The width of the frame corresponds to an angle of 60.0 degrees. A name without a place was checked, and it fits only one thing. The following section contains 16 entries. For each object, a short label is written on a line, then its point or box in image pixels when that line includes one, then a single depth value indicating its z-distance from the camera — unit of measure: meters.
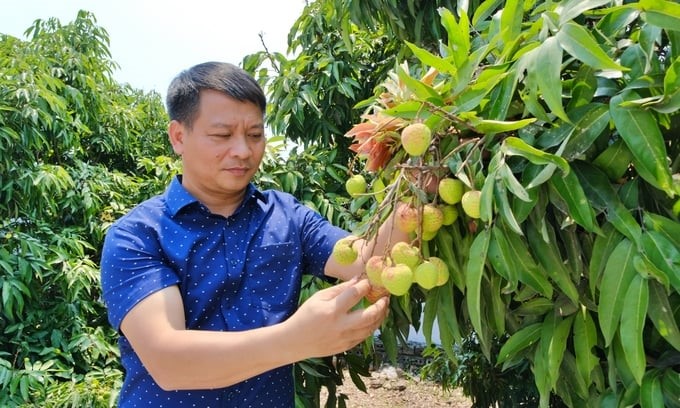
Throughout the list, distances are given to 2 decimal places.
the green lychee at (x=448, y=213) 0.77
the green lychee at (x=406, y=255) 0.75
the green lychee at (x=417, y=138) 0.71
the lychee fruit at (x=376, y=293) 0.84
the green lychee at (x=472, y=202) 0.68
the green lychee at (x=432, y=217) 0.75
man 0.86
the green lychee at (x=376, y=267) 0.79
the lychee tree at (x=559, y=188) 0.61
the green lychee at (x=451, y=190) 0.73
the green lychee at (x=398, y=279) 0.73
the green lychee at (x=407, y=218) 0.75
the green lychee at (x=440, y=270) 0.76
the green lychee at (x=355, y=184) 0.93
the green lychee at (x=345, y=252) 0.84
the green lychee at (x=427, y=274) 0.74
